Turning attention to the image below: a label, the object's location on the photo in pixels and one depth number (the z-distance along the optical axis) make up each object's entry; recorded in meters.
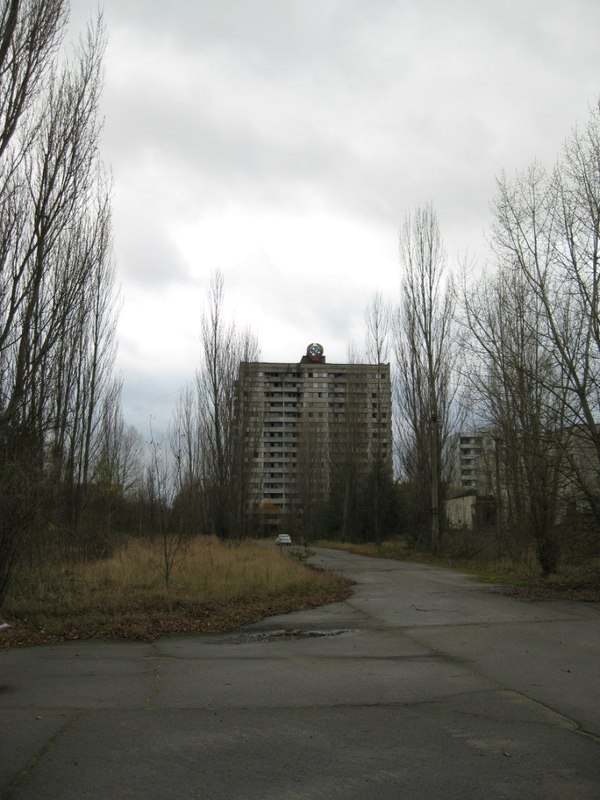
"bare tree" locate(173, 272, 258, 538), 32.97
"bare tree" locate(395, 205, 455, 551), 32.25
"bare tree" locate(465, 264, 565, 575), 15.77
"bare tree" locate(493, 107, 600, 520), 14.67
